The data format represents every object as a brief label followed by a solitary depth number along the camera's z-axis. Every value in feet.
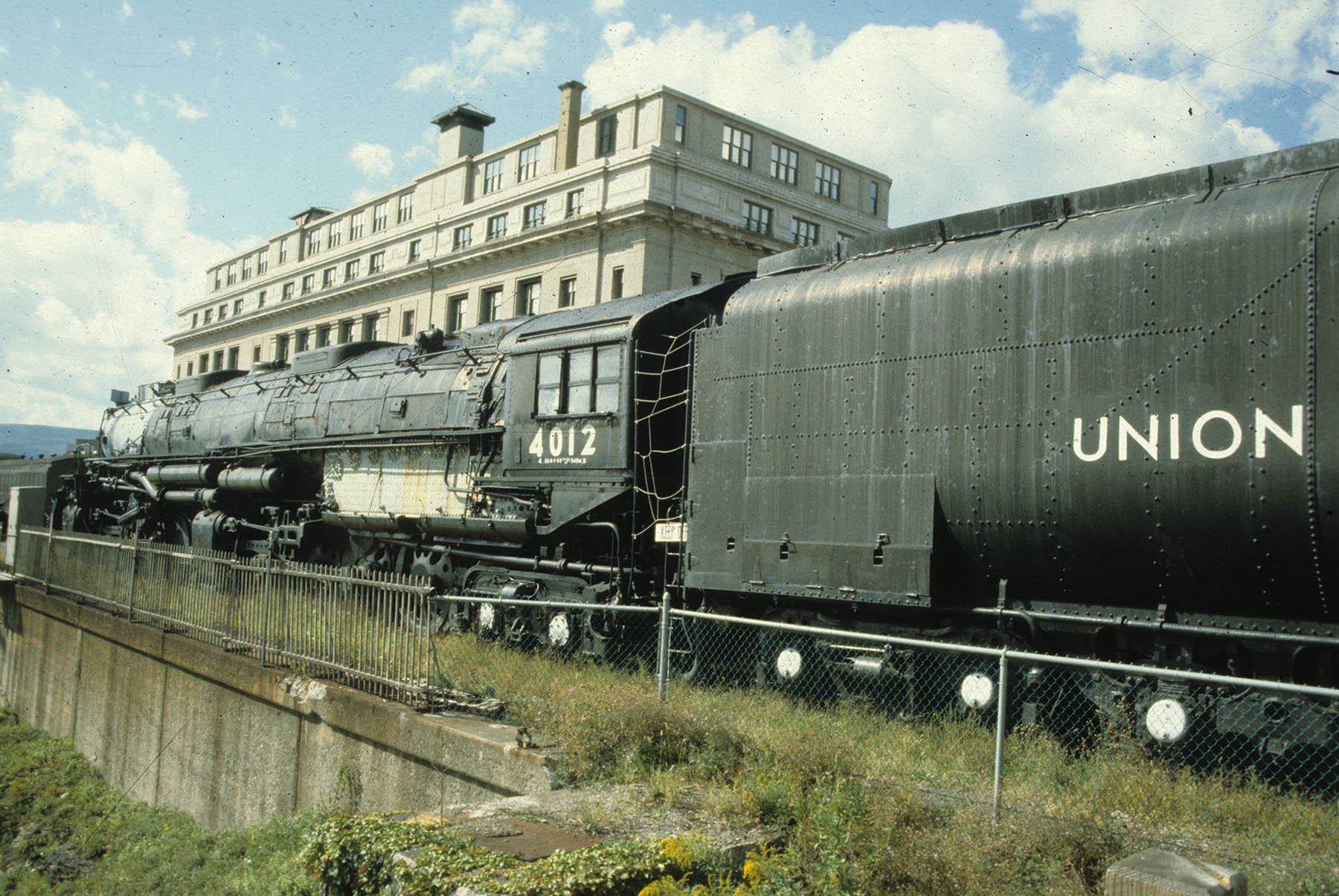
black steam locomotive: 21.31
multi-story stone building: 139.54
